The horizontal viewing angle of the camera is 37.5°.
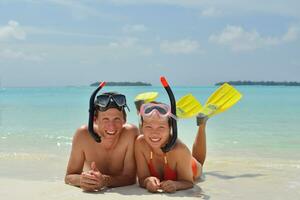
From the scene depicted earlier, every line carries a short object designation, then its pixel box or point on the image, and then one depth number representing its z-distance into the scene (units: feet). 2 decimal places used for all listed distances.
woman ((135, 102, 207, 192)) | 12.34
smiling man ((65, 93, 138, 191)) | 12.73
